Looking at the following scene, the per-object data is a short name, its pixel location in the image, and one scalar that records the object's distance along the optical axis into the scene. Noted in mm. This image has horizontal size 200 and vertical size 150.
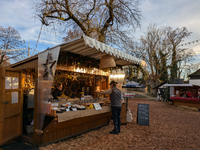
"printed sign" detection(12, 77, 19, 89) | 4657
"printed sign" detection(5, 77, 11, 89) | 4414
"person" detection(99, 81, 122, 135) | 5070
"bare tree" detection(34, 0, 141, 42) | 9052
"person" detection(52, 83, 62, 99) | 5256
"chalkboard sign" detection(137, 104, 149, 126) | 6388
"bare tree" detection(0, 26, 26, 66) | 19302
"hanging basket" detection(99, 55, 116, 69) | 4992
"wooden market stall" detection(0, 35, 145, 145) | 3777
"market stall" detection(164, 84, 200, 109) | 11655
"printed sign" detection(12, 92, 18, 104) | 4590
